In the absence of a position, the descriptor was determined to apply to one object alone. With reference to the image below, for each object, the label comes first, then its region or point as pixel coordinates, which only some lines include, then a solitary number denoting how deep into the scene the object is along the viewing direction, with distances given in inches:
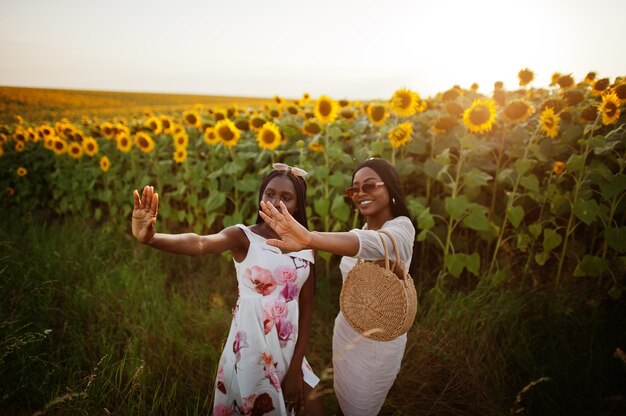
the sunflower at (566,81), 148.8
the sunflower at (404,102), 135.8
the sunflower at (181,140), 177.8
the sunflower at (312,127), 144.5
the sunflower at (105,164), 216.2
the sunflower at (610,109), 112.0
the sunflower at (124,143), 206.2
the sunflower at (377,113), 137.7
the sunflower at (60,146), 232.7
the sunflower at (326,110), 147.2
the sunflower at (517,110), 124.4
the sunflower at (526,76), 175.6
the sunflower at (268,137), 148.6
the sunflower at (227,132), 156.9
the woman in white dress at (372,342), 81.3
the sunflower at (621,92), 115.4
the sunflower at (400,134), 125.3
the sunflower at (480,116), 120.4
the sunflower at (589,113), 122.8
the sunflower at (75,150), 228.4
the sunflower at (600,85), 137.6
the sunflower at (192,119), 186.9
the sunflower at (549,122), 122.6
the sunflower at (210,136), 162.2
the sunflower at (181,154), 175.1
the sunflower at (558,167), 121.7
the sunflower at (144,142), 196.9
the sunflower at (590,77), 157.4
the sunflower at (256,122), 165.5
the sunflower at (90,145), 223.7
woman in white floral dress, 80.7
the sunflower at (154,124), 202.4
